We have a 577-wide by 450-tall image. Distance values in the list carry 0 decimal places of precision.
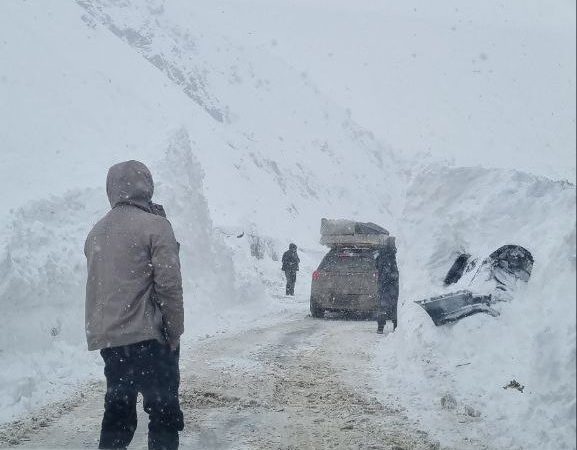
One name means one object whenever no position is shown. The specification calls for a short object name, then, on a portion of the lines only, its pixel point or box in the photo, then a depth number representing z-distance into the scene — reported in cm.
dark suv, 1332
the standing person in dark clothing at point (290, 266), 2100
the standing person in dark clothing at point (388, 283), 1097
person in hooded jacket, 370
